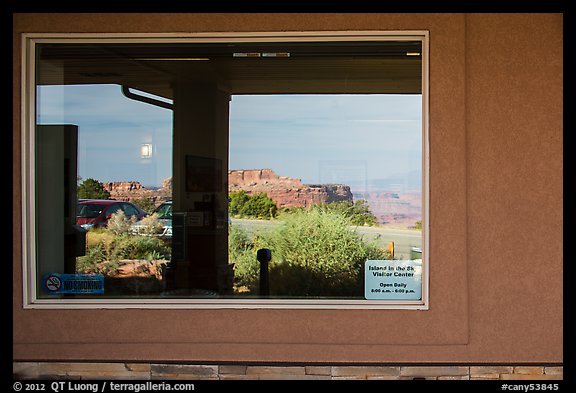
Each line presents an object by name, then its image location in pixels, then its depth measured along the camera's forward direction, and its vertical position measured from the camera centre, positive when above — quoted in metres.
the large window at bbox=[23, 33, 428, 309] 4.71 +0.23
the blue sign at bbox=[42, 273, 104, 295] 4.77 -0.63
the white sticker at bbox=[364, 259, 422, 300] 4.64 -0.59
